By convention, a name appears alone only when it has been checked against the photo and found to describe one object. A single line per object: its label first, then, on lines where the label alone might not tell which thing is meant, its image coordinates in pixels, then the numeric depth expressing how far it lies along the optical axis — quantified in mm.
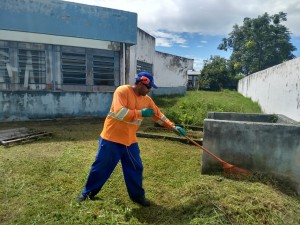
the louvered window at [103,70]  10164
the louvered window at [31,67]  8906
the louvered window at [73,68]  9570
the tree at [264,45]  35312
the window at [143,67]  14180
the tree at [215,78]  31500
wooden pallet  6043
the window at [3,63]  8602
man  3146
